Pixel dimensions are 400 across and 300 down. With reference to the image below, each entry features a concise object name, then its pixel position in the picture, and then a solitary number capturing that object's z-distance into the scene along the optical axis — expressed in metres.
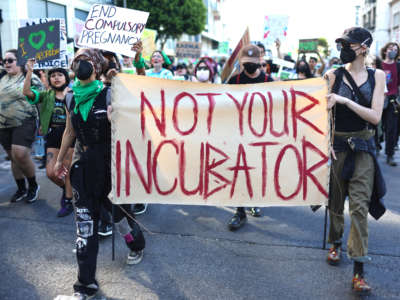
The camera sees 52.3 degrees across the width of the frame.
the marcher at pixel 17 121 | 5.05
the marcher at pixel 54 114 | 4.66
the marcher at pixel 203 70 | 5.23
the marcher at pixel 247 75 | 4.10
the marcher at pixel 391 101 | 7.12
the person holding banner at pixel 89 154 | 2.86
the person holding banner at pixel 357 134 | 2.94
